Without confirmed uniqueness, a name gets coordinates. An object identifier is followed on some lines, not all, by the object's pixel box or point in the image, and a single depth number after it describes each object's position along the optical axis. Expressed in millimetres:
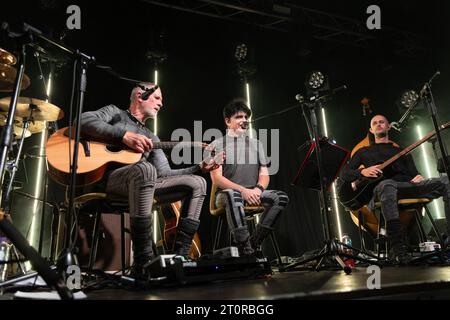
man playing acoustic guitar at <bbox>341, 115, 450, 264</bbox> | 2990
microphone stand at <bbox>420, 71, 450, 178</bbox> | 2547
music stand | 2465
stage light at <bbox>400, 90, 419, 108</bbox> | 5070
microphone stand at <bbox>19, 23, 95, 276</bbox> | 1482
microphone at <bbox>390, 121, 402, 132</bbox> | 3217
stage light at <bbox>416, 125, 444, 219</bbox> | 4879
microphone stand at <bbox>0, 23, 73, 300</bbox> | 1266
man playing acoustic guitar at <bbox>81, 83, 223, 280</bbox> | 1969
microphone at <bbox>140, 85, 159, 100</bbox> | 2293
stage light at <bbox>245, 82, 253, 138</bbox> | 5205
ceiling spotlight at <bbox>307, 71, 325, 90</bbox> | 5070
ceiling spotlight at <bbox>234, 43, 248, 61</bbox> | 5027
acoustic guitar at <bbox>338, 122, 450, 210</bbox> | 3467
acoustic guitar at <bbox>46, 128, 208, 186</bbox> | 2164
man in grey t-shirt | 2668
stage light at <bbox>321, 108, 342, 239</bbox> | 4887
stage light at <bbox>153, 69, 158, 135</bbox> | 4508
